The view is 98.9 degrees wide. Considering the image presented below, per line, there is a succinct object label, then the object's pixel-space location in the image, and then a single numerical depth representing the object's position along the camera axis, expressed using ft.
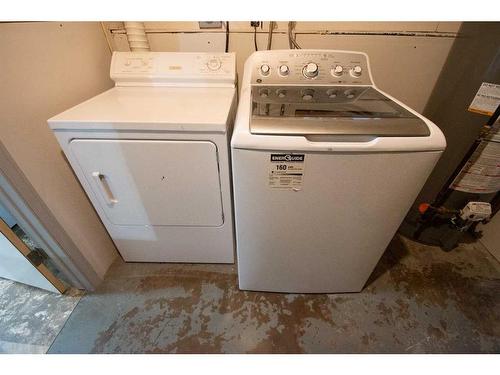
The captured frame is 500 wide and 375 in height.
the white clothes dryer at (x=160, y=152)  2.83
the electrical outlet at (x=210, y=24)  4.34
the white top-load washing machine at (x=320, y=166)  2.23
